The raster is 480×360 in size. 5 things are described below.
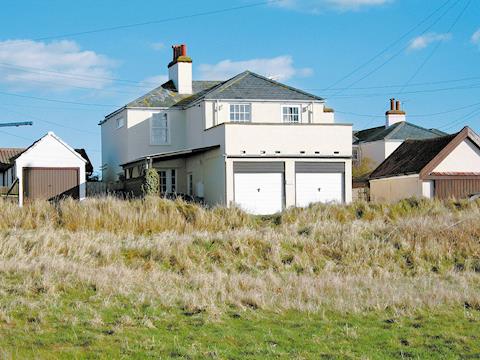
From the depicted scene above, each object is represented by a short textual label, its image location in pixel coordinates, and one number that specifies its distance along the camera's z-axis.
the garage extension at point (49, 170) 39.31
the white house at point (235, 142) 34.38
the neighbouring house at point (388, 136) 52.62
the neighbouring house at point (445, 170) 37.94
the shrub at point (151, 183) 33.34
